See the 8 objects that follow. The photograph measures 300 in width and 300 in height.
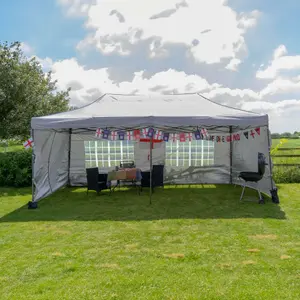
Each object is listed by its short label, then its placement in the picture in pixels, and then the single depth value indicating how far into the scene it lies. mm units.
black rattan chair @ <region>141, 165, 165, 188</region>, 7734
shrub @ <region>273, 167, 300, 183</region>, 8984
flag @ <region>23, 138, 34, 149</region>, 6332
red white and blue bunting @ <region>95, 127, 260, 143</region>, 6170
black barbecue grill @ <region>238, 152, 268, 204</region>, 6188
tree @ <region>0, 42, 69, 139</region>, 9430
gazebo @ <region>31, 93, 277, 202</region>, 6078
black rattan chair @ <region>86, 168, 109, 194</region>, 7297
